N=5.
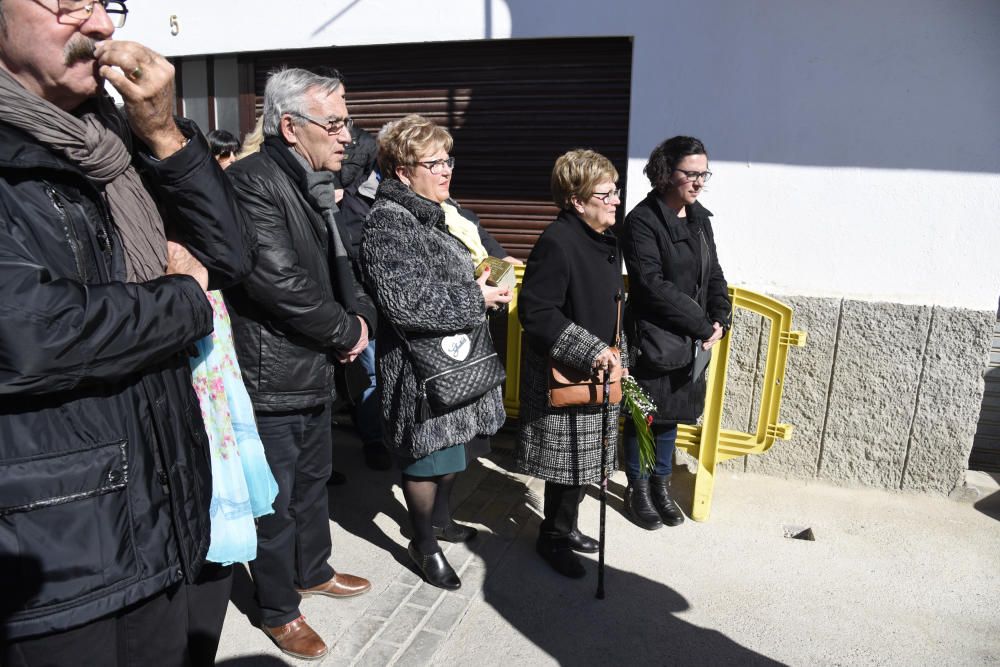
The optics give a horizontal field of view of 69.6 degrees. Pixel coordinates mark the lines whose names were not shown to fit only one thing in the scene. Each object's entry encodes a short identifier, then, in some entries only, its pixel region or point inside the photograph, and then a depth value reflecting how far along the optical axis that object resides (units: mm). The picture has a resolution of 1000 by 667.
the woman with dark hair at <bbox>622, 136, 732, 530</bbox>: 3629
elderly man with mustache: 1403
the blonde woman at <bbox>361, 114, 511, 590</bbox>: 2832
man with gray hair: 2488
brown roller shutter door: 4906
